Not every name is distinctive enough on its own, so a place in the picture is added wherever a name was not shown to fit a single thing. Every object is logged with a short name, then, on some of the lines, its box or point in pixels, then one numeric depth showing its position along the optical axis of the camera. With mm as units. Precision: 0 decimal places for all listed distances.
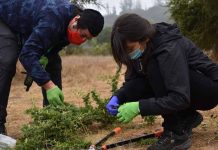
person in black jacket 2859
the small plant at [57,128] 3346
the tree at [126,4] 71606
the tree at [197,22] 10070
